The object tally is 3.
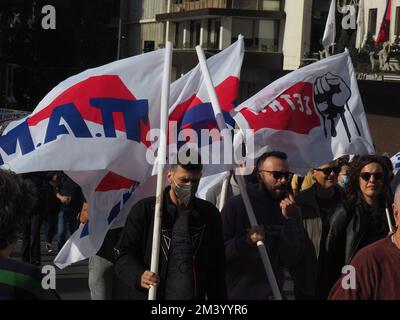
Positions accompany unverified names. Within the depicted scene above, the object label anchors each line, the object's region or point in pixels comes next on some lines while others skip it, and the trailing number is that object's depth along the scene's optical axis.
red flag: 28.48
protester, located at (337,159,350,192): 8.93
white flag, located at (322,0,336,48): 25.45
